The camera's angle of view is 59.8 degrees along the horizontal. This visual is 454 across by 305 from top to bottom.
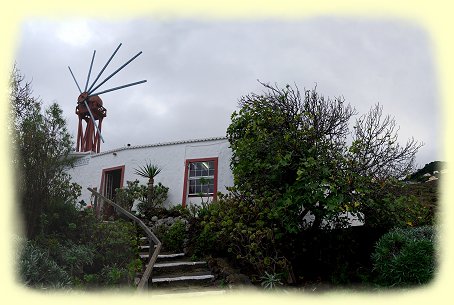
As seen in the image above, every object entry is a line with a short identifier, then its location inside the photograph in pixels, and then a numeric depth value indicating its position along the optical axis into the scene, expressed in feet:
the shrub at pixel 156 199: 40.06
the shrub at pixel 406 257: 19.53
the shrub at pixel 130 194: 39.01
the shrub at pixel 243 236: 25.04
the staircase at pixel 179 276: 22.09
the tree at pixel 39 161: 21.04
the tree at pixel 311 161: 25.34
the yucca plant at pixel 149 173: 41.57
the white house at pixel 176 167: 41.81
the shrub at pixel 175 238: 29.14
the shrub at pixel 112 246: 22.48
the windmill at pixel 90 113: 71.15
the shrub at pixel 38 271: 15.93
